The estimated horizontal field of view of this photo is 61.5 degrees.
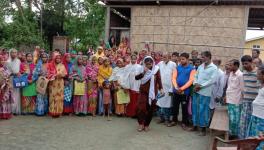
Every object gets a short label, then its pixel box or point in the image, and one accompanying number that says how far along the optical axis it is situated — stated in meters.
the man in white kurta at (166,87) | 5.53
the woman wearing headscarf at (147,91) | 4.98
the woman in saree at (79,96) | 5.84
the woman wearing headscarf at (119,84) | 5.94
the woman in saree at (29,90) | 5.76
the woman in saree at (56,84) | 5.72
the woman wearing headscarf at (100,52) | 7.23
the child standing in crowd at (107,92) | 5.93
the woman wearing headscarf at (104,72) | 5.93
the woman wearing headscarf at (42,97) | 5.80
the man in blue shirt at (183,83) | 5.21
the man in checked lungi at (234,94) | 4.31
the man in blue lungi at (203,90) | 4.89
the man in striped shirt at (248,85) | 3.80
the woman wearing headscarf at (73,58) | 5.88
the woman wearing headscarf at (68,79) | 5.82
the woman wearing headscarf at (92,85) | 5.91
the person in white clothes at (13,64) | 5.59
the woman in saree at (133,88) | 5.91
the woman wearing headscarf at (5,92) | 5.33
